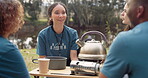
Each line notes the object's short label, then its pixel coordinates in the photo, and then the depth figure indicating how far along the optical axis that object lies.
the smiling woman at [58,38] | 2.46
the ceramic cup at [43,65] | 1.86
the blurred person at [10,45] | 1.19
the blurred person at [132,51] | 0.98
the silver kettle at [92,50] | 1.82
